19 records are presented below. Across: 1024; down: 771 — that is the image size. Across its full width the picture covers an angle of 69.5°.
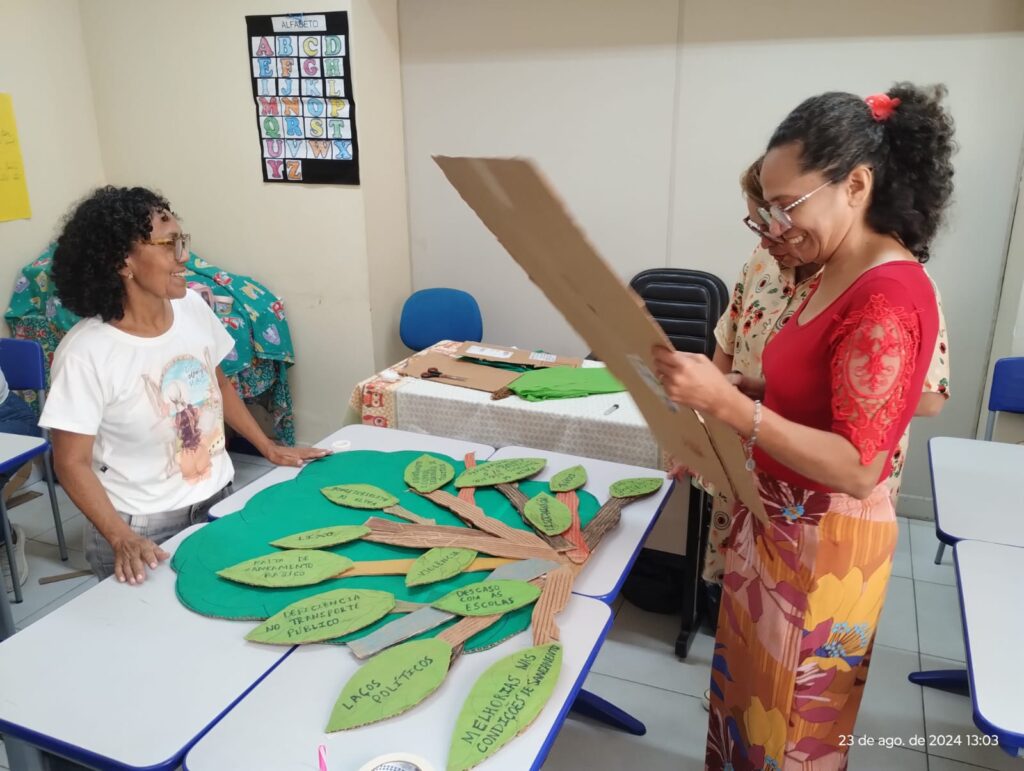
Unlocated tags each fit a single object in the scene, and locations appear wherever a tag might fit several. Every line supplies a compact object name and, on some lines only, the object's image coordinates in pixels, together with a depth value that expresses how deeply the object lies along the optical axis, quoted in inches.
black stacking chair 122.7
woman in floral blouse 56.1
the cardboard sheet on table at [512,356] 102.9
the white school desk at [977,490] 63.7
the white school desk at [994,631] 42.8
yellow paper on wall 131.3
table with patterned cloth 84.7
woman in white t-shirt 58.7
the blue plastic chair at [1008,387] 94.5
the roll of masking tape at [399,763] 36.2
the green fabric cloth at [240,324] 134.7
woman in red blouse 39.8
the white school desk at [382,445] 68.6
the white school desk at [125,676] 39.0
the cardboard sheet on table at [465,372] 95.3
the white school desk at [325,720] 37.4
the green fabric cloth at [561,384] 91.0
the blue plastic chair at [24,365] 109.6
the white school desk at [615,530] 51.9
